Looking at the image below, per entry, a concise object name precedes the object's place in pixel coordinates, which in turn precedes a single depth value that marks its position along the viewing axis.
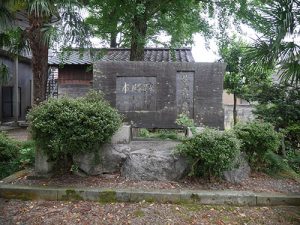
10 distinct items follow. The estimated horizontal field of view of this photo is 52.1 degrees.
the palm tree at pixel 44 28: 7.39
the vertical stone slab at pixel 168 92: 7.12
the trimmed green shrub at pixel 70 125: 4.99
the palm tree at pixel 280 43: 6.35
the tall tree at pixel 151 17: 9.88
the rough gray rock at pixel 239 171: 5.41
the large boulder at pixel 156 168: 5.41
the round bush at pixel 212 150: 4.91
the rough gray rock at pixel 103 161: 5.48
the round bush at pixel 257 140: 5.59
